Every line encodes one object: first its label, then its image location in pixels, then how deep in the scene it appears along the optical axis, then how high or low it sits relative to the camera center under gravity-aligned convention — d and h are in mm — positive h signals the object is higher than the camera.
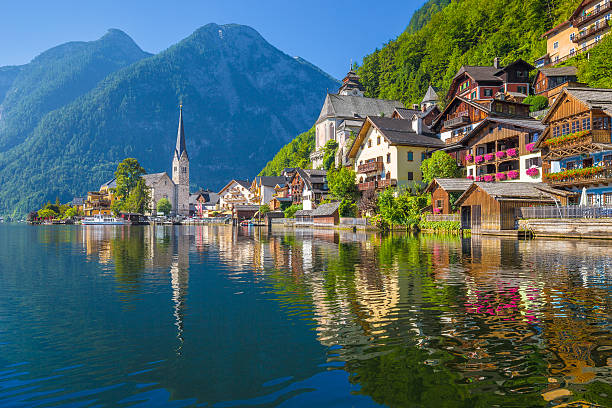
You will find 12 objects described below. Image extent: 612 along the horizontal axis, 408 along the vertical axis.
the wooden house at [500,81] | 77562 +23621
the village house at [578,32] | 71688 +32527
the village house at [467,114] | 65500 +15583
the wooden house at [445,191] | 56594 +2573
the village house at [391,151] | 72812 +10799
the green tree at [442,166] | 65812 +6914
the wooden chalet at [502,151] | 53594 +8290
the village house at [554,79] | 69875 +21730
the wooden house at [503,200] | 45781 +978
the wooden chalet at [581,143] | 41969 +6953
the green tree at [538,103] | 70188 +17614
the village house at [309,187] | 104438 +6479
